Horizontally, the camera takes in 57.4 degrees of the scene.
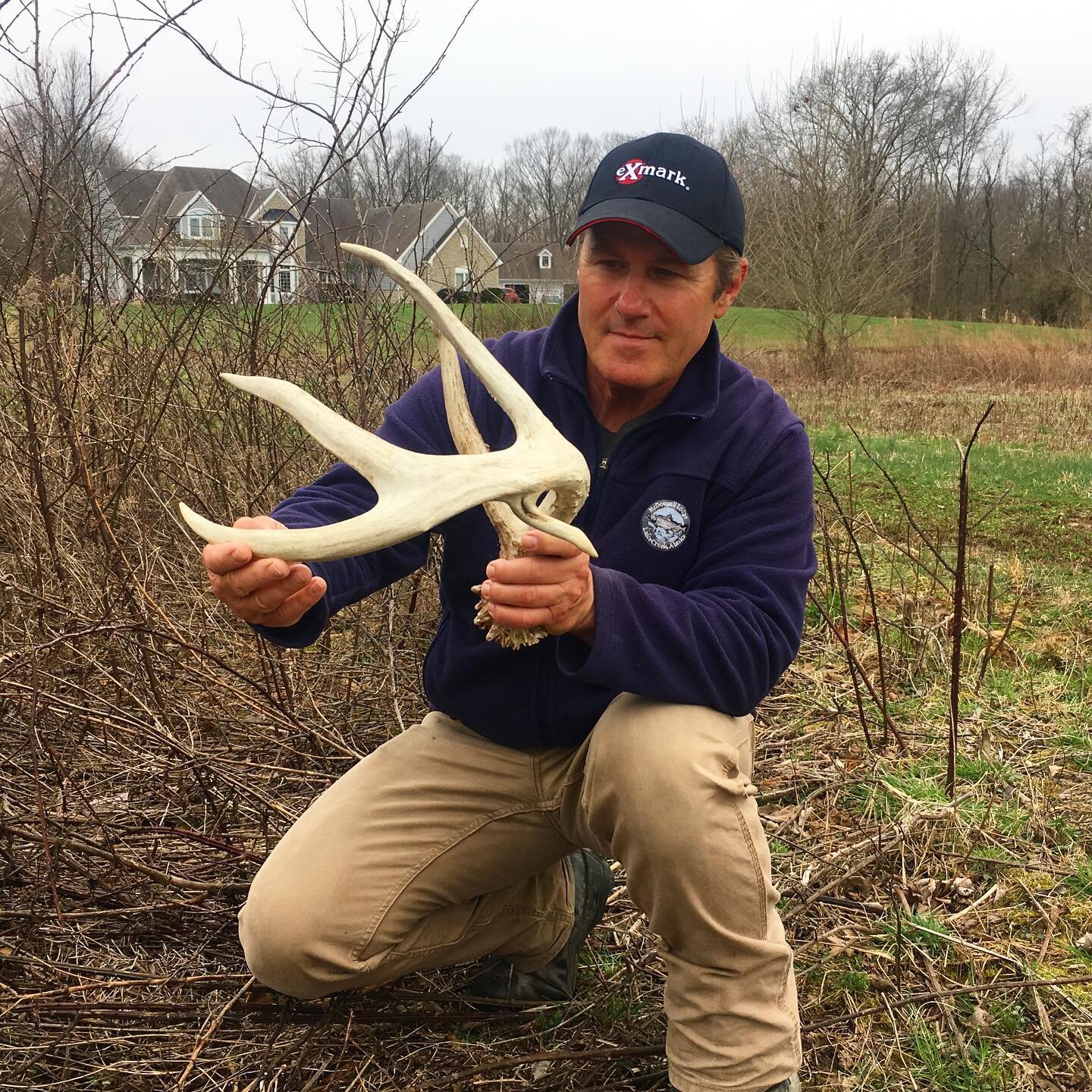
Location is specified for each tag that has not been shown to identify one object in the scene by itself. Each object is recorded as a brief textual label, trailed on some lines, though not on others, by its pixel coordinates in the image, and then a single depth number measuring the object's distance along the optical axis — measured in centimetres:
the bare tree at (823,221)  1705
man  182
